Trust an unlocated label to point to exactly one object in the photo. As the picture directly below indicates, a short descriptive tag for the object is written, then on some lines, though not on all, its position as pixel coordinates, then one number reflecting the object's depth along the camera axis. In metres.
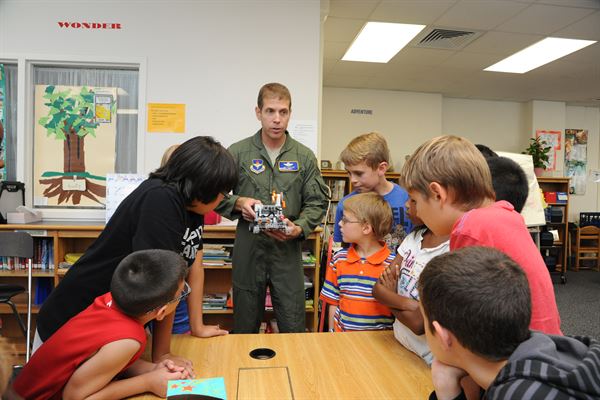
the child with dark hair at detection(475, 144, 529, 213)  1.42
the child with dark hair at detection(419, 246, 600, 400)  0.68
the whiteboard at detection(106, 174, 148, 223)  3.22
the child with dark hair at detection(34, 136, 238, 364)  1.27
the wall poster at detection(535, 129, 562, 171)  7.65
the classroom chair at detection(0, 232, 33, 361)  2.76
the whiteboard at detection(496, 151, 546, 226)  3.31
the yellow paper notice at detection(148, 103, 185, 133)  3.38
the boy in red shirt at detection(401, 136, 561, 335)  0.97
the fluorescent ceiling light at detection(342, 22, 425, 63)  4.48
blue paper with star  1.05
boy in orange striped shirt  1.71
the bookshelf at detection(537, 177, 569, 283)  6.95
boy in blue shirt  2.06
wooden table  1.12
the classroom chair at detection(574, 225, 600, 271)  7.53
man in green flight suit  2.22
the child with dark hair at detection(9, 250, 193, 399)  1.05
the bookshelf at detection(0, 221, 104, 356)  3.01
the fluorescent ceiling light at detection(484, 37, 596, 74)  4.84
